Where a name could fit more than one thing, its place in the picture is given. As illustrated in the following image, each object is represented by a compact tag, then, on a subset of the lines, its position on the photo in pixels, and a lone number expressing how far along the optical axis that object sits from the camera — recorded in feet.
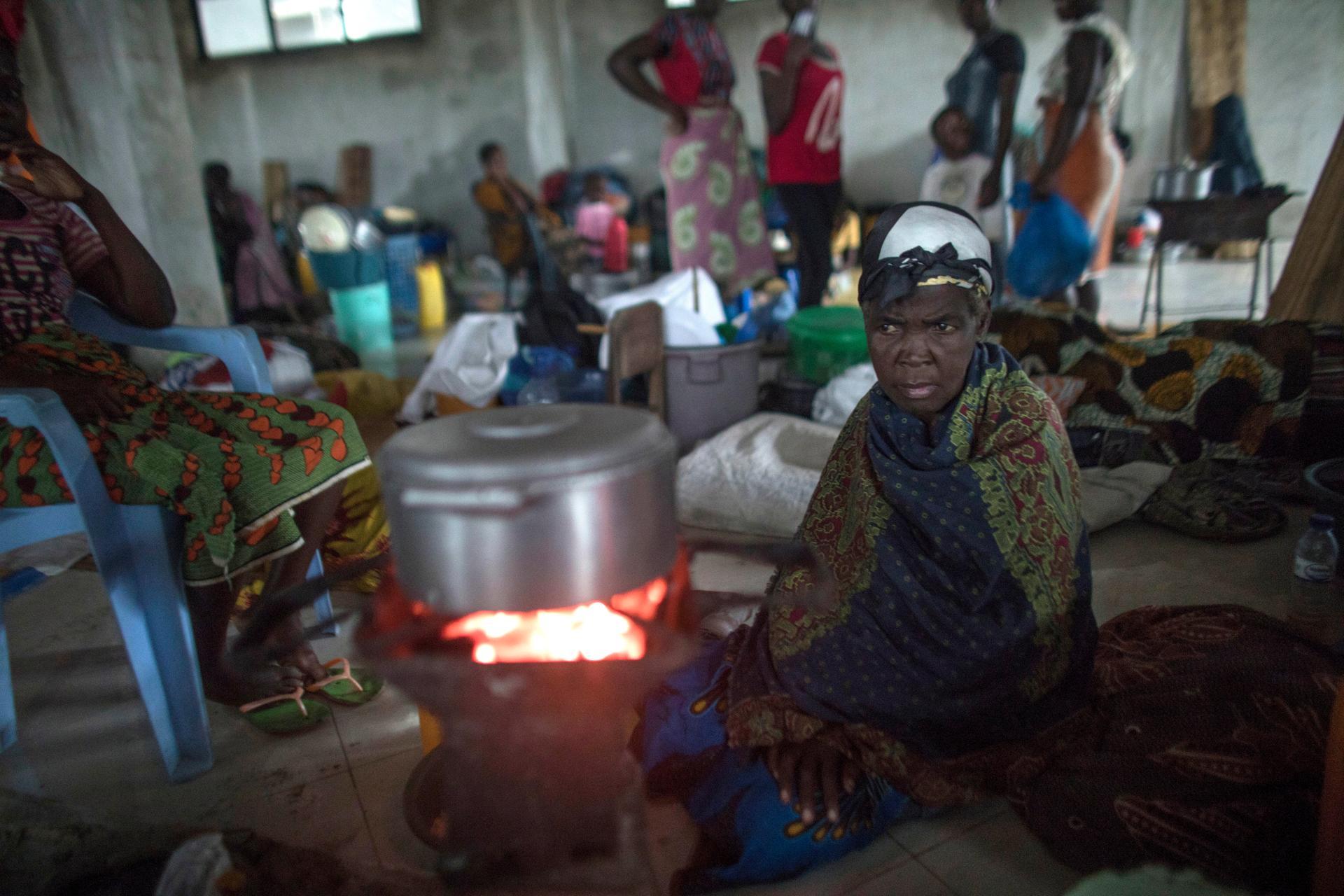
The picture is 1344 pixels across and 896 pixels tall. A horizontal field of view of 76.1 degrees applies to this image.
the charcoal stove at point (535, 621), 2.69
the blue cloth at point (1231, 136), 25.75
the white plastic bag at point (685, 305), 11.85
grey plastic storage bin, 11.50
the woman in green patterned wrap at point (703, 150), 14.60
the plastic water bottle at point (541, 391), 11.83
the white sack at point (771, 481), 9.19
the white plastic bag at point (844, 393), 11.32
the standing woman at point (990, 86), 14.99
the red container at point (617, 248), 22.45
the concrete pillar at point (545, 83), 26.86
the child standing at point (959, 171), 15.78
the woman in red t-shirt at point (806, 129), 13.88
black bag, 12.71
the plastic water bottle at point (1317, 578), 6.82
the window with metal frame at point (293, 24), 27.55
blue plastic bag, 14.01
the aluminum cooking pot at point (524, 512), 2.65
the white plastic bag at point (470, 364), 12.89
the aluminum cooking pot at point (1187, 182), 16.16
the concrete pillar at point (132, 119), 9.29
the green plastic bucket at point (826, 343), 12.00
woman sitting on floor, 4.58
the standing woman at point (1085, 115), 13.43
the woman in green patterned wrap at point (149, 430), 5.36
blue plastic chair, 5.08
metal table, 15.49
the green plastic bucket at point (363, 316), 19.31
